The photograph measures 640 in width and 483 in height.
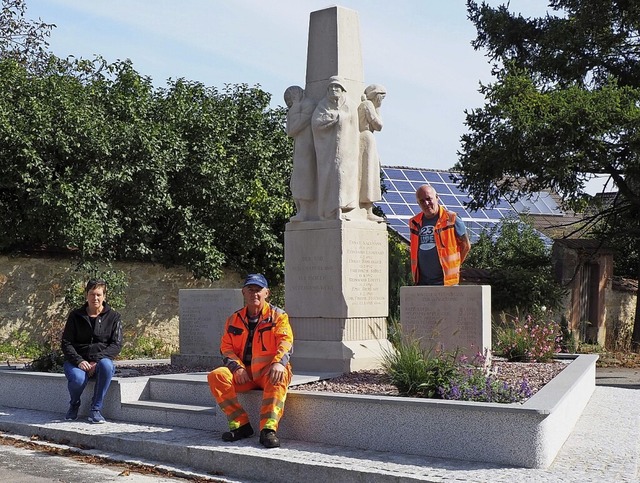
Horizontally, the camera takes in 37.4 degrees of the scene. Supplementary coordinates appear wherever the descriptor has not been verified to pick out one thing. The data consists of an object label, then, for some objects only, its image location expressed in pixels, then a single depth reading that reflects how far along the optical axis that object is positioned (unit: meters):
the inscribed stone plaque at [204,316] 12.05
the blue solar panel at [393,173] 29.60
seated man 7.86
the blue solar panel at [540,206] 32.72
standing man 10.47
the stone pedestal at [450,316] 9.61
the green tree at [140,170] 17.58
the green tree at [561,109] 19.64
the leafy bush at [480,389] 7.66
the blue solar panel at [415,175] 30.12
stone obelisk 10.59
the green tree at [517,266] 21.14
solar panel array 25.86
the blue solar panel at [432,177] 30.39
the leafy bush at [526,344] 12.14
